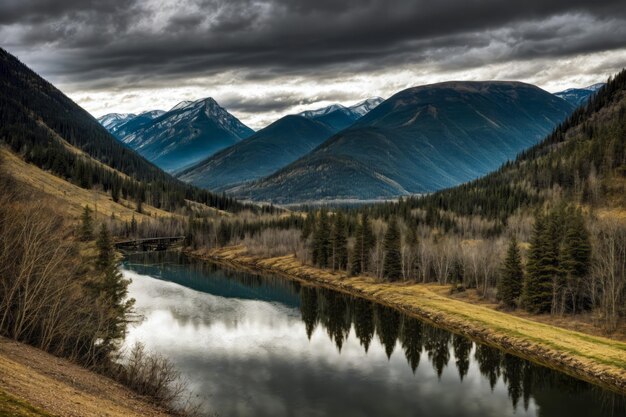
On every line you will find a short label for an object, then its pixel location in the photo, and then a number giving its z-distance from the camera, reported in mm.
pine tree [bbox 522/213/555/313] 86500
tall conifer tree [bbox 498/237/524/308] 91562
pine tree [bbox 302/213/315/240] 157638
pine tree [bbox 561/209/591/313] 83812
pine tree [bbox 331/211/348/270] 137250
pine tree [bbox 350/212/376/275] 129750
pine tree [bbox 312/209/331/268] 141250
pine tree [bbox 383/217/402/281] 122125
